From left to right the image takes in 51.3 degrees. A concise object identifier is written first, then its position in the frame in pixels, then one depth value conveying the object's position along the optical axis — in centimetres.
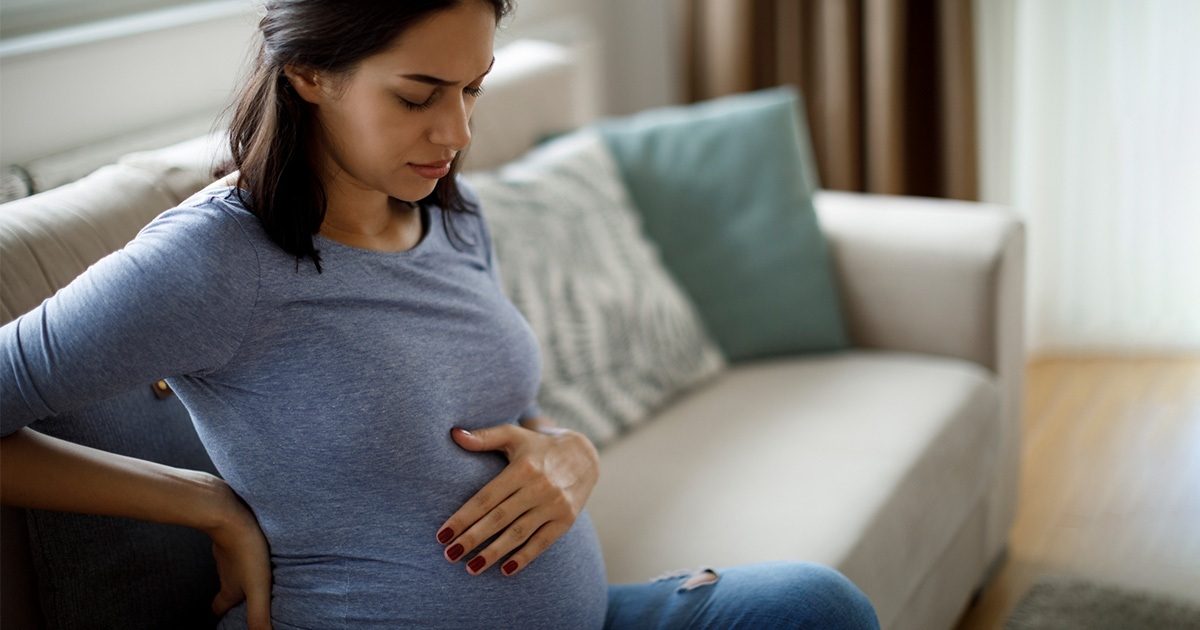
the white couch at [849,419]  156
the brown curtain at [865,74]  301
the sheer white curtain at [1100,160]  295
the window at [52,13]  185
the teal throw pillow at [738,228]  221
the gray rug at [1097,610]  199
